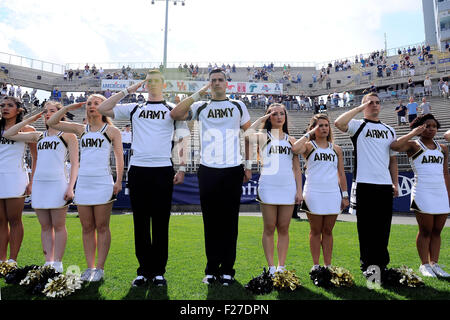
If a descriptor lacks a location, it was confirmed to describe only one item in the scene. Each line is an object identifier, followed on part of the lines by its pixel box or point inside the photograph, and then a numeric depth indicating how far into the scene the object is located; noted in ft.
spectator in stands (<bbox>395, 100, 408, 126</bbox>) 62.28
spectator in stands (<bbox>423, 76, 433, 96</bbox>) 77.61
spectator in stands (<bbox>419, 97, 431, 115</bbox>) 56.01
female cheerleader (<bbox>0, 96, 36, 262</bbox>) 14.21
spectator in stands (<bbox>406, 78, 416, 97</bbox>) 78.74
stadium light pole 84.36
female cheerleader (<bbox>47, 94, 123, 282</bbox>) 12.55
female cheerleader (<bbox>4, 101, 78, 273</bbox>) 13.23
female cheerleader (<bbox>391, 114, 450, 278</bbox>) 14.19
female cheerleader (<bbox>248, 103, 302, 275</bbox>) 12.76
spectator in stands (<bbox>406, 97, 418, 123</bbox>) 56.54
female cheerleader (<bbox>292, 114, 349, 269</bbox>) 13.15
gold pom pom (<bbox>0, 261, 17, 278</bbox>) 13.05
